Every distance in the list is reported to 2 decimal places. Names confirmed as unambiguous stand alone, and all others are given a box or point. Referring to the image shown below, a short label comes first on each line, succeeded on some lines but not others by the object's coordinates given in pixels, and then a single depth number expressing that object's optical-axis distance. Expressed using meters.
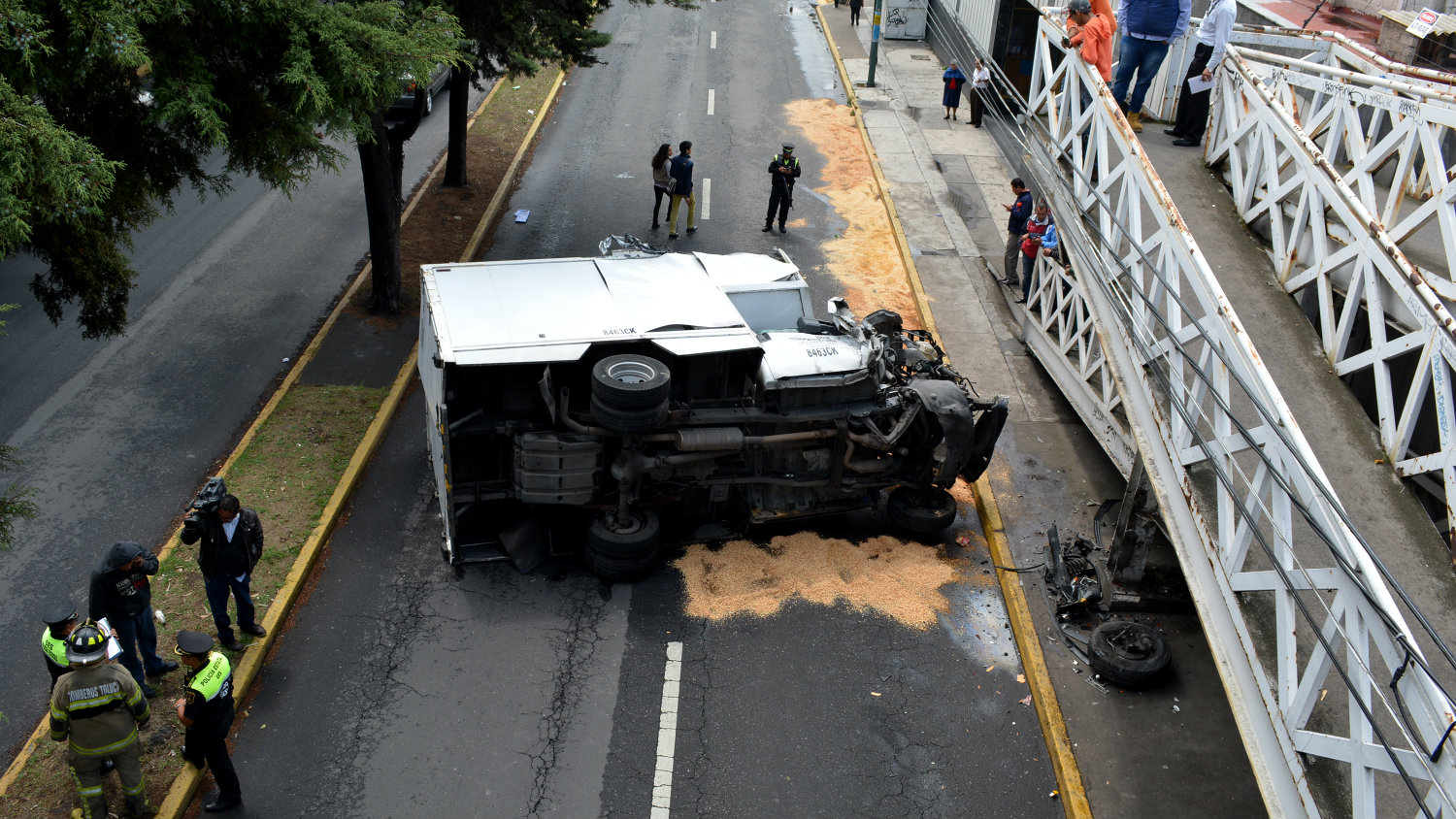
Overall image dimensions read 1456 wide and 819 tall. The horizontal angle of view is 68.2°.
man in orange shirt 12.00
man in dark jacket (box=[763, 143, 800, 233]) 17.73
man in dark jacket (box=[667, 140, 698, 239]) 17.08
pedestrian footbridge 6.11
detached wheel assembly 11.18
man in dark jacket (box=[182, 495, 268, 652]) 8.69
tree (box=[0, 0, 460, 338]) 7.85
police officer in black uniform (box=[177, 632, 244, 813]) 7.41
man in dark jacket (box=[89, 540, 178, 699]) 8.07
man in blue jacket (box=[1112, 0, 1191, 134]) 12.61
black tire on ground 9.42
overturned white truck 9.76
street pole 24.95
